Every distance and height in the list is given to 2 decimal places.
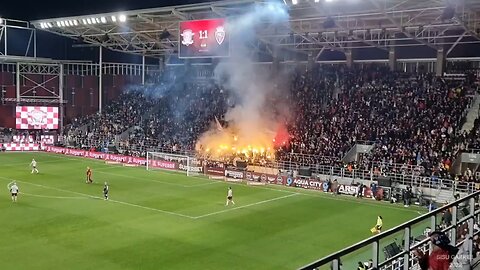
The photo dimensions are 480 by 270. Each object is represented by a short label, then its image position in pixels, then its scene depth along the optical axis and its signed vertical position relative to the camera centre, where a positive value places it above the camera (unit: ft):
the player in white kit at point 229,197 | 95.20 -13.90
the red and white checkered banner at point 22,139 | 185.26 -7.90
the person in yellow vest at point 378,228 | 74.18 -14.70
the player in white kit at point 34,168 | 130.25 -12.82
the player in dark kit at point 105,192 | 98.40 -13.78
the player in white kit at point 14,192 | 94.63 -13.56
